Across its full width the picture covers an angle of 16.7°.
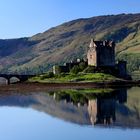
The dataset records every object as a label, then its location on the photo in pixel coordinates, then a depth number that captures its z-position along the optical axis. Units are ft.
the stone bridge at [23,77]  639.19
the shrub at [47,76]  561.93
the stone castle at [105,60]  539.70
